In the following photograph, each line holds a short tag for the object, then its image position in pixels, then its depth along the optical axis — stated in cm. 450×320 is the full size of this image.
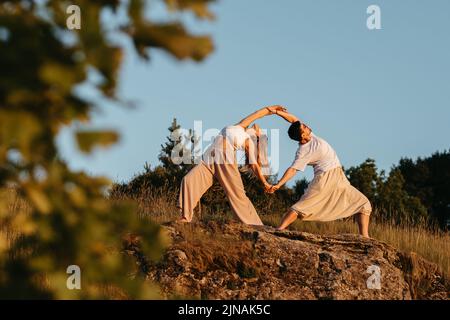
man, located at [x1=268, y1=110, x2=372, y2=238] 1309
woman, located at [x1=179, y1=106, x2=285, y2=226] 1296
